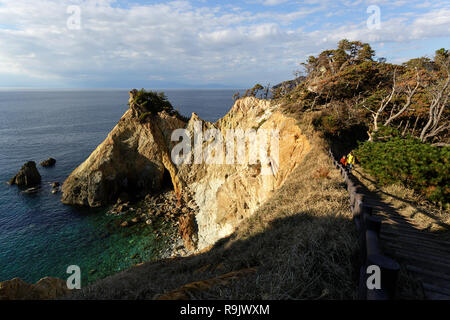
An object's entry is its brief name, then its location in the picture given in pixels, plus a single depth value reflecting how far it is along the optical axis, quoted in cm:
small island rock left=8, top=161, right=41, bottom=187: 3706
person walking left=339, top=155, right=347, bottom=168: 1480
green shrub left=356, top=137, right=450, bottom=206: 893
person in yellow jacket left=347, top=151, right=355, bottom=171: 1351
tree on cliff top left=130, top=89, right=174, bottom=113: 3438
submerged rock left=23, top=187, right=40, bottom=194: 3518
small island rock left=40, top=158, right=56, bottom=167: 4488
